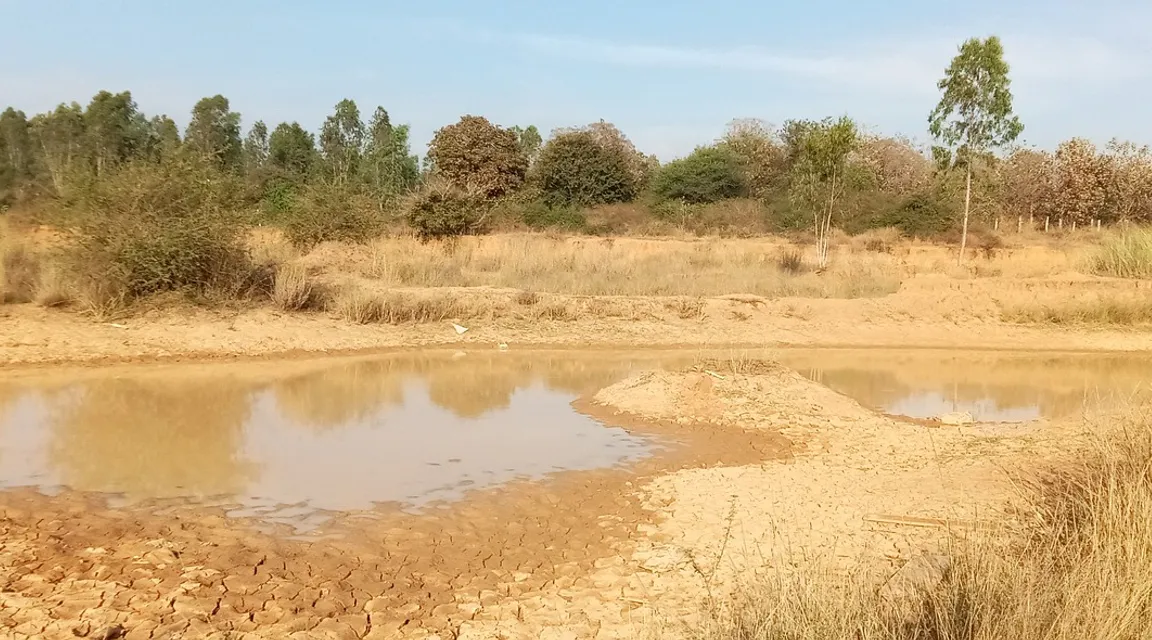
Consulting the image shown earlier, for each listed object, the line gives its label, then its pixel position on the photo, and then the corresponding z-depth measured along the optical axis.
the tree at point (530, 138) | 61.06
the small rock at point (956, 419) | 11.80
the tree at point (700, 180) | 43.53
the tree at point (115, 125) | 41.25
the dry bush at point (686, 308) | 21.11
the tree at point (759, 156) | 47.28
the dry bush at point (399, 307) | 18.97
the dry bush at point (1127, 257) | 24.84
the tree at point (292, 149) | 53.16
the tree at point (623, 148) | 48.44
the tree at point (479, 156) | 42.59
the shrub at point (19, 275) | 17.05
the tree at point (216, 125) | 49.97
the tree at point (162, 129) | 46.46
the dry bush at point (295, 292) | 18.47
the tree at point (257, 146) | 58.61
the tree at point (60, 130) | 43.27
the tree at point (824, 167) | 27.41
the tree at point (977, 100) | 26.75
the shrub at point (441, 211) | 32.91
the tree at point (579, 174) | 42.75
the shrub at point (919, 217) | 36.53
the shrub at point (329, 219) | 28.16
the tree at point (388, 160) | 44.97
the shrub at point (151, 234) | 16.66
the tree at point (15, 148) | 42.41
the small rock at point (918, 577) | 4.29
